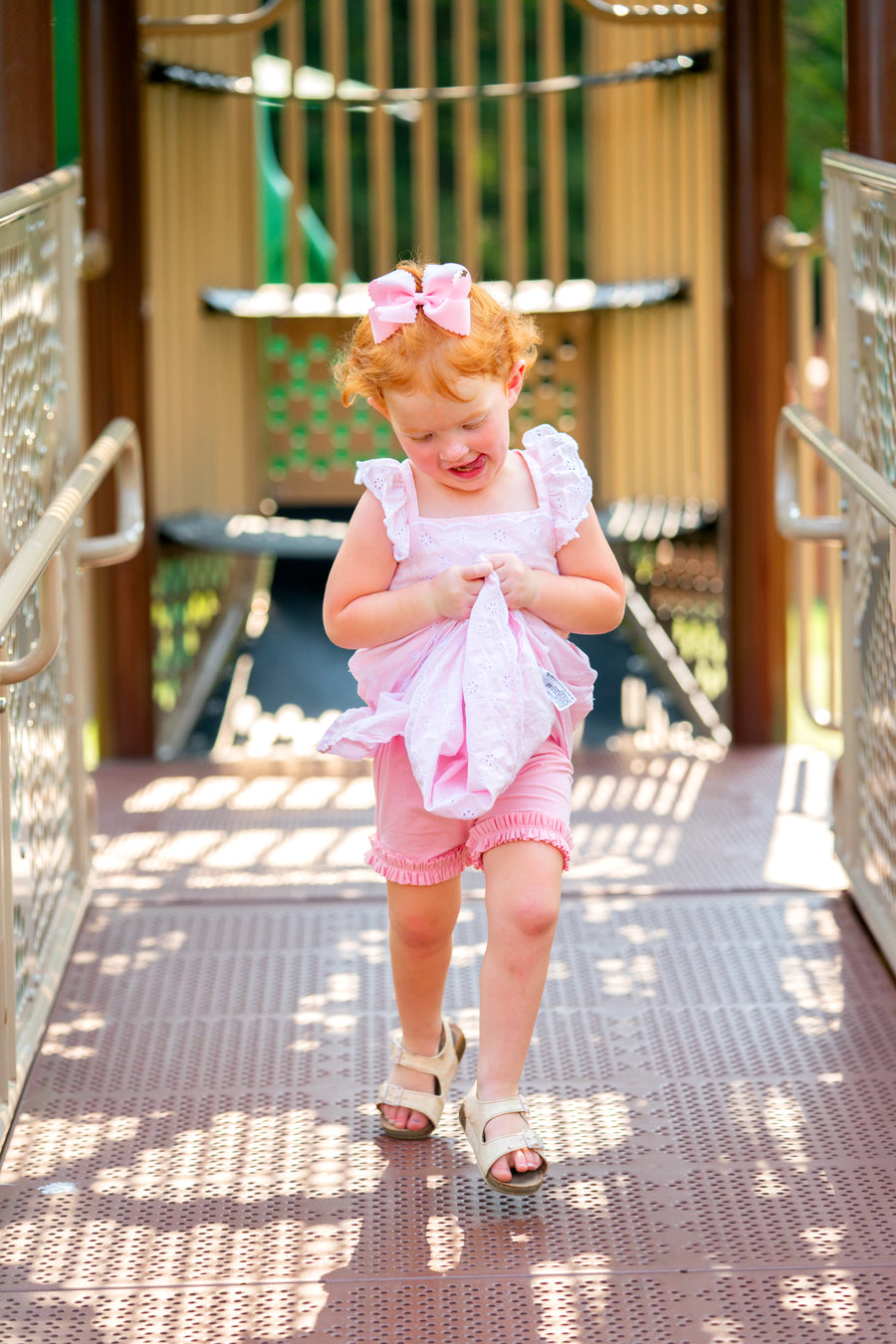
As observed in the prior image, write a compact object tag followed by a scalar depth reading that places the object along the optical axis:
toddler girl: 3.16
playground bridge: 3.08
